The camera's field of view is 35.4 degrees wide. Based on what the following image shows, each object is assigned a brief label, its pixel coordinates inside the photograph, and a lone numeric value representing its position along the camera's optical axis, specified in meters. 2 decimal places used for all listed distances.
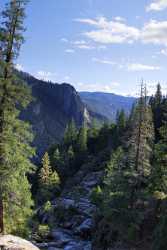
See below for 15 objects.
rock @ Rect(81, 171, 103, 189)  58.63
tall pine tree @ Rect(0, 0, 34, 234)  13.91
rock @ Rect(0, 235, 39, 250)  10.69
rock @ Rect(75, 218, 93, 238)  38.26
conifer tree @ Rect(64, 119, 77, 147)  82.76
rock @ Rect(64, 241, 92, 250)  32.68
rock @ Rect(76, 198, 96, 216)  45.18
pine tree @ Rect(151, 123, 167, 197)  24.05
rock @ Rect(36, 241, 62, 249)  32.25
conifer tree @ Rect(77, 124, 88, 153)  73.48
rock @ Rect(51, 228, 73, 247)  35.79
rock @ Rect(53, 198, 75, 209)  47.41
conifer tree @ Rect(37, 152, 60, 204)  56.25
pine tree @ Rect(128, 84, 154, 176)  25.30
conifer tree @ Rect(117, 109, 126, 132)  72.17
